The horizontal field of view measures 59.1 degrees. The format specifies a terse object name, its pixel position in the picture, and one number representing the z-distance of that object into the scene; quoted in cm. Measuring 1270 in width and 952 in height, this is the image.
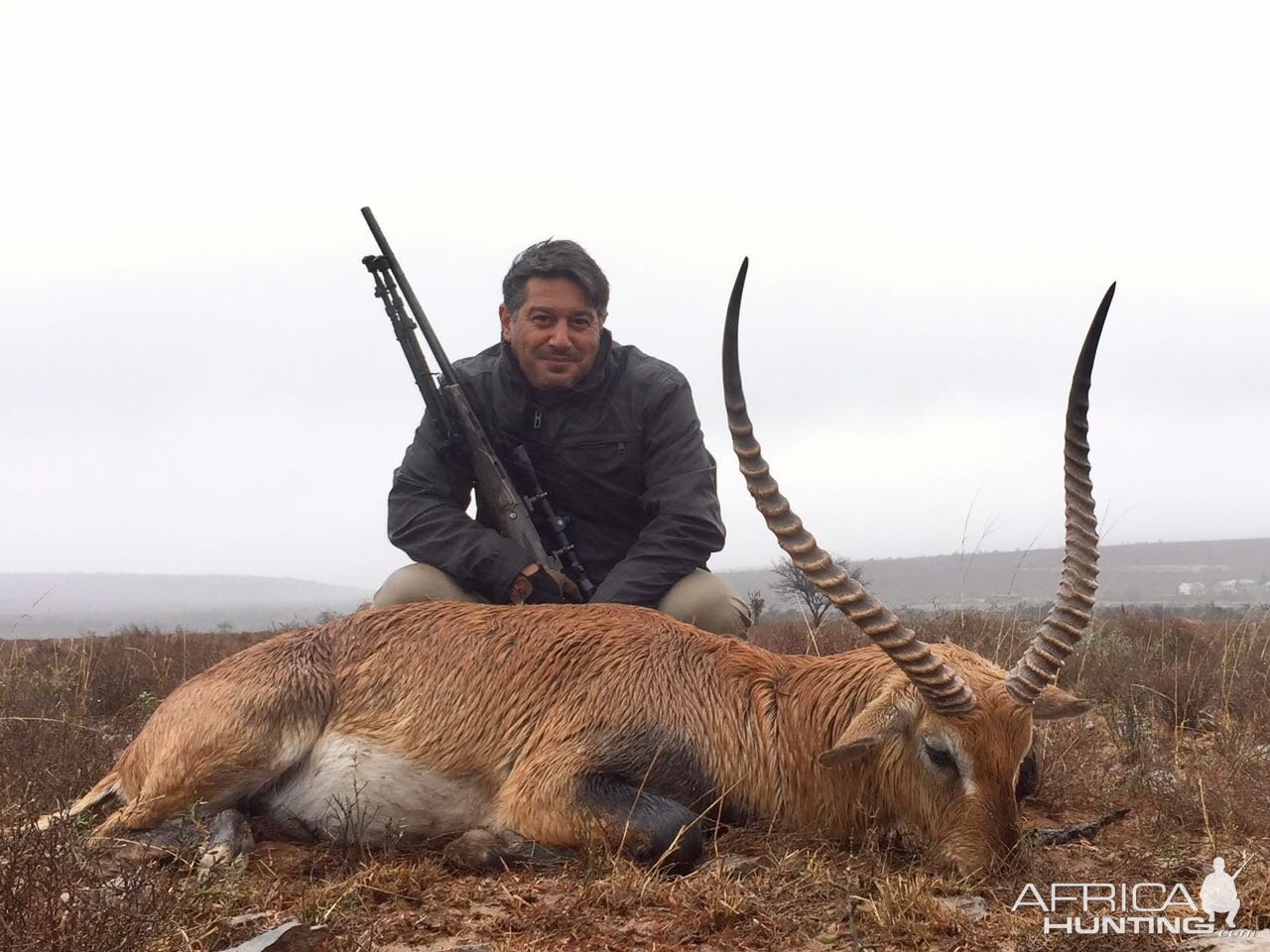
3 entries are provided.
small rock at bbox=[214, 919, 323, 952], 294
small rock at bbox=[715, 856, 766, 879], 388
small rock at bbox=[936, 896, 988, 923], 351
